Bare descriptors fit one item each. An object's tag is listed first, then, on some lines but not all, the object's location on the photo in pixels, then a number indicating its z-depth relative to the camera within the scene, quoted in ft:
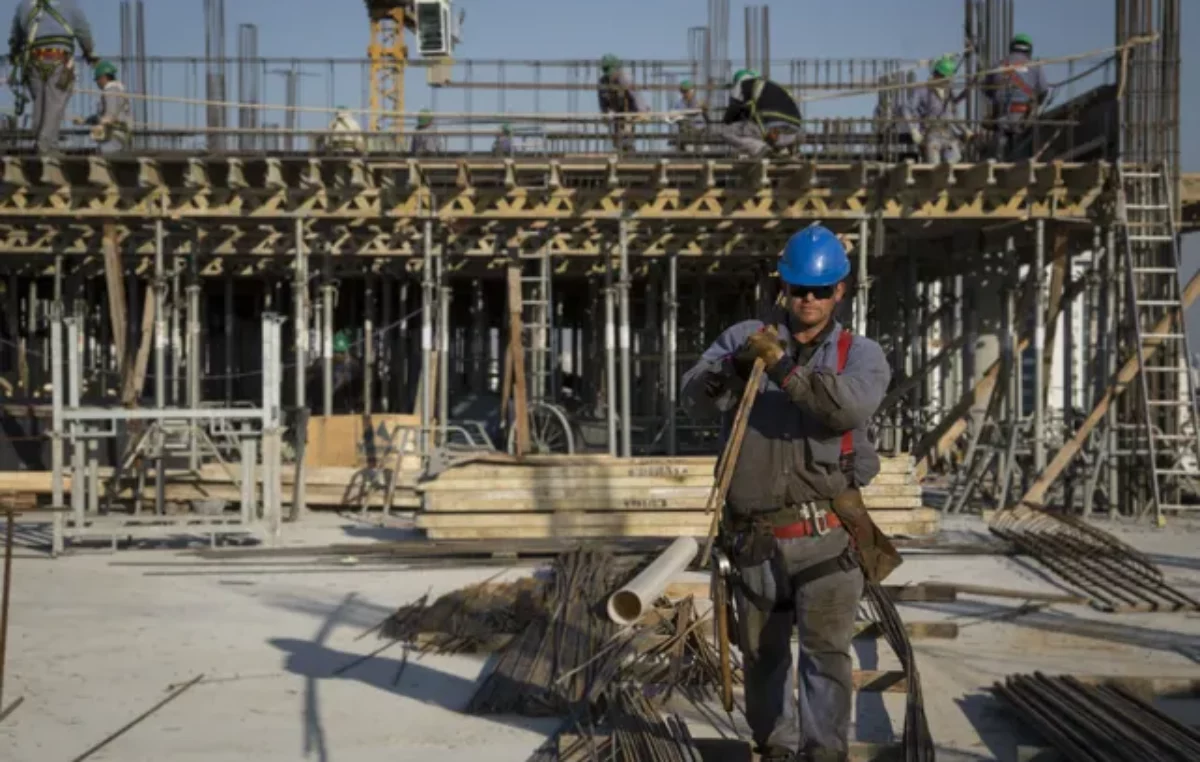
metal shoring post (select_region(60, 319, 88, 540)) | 43.73
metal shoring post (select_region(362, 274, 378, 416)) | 73.77
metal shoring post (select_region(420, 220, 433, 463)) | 57.77
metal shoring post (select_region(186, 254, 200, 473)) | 52.91
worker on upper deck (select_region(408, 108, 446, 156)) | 85.46
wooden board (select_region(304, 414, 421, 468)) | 59.77
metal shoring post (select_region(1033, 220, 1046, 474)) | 55.57
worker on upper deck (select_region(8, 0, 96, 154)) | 56.44
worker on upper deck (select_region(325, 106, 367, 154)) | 68.18
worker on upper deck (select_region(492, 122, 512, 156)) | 78.89
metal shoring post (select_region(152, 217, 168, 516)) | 56.54
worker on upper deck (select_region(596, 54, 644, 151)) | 71.91
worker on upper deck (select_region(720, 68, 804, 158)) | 57.88
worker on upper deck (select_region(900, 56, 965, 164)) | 62.08
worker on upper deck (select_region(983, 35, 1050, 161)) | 63.21
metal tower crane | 158.80
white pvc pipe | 15.99
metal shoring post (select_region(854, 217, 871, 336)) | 55.11
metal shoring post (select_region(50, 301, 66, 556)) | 43.32
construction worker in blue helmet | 17.31
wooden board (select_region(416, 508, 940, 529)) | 44.75
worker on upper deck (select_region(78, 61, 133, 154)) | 60.44
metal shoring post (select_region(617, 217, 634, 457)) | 57.41
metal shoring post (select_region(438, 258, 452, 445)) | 57.72
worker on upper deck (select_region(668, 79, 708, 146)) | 73.15
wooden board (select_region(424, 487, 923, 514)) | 44.83
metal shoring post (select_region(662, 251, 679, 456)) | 64.18
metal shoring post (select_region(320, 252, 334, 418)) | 62.13
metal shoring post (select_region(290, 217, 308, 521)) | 53.72
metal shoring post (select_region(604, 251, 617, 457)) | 57.93
